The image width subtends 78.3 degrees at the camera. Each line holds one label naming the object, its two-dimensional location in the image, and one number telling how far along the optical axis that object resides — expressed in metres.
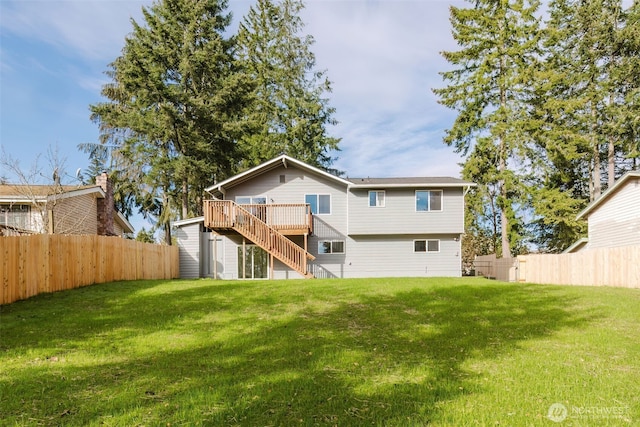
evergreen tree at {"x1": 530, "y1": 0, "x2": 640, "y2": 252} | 25.16
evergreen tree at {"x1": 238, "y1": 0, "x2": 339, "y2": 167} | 30.84
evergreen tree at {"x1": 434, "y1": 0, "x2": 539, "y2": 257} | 25.12
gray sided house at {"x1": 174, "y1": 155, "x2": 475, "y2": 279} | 20.83
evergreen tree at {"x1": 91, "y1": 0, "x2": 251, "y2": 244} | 24.16
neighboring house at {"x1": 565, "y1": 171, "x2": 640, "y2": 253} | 17.17
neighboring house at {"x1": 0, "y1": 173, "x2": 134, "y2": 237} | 16.23
